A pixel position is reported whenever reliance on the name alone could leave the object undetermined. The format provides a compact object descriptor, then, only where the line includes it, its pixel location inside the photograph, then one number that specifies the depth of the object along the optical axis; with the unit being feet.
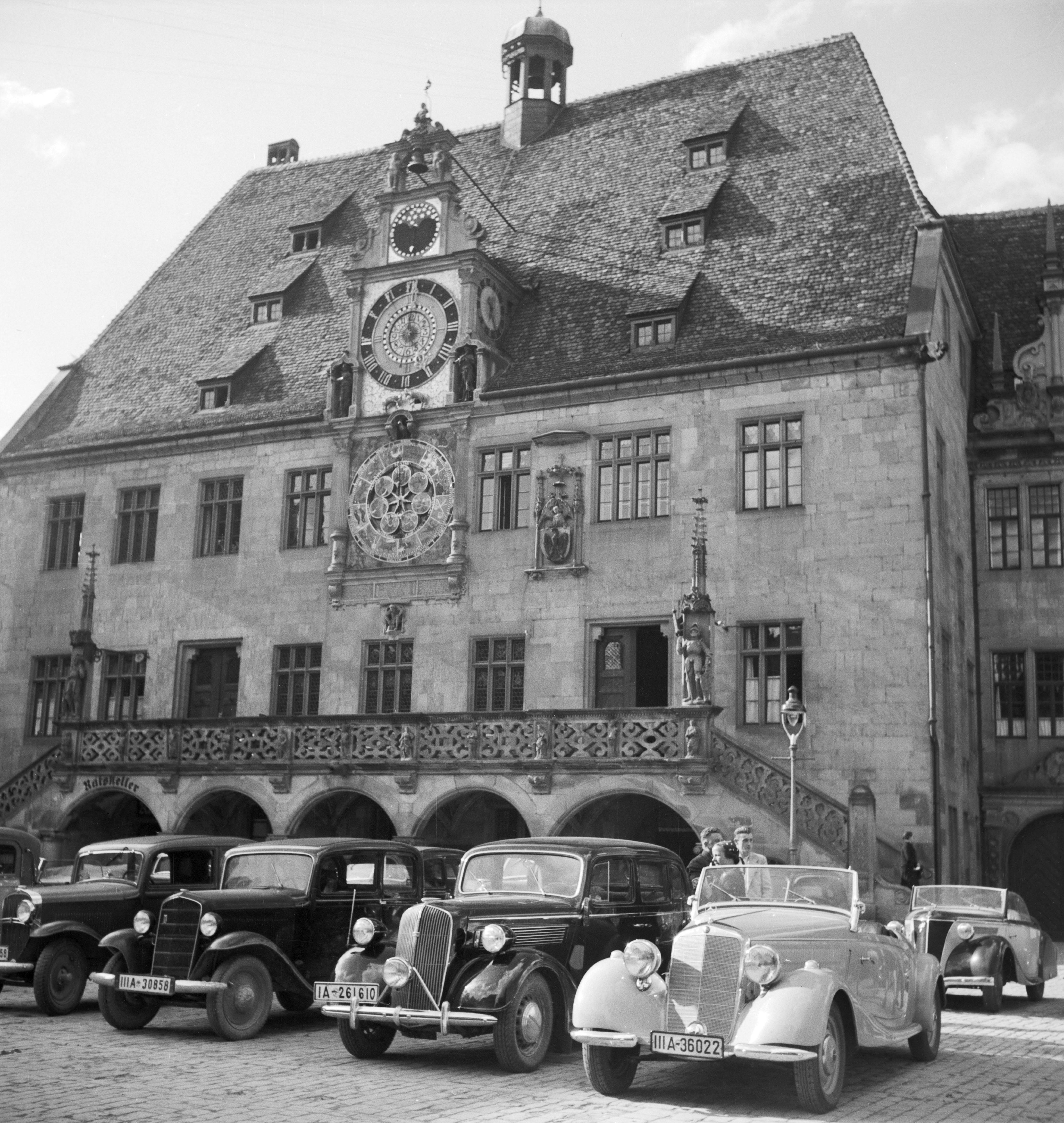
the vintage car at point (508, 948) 36.50
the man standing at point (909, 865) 69.97
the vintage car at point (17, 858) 57.98
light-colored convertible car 30.96
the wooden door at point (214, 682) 97.50
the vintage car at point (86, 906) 47.34
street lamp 65.36
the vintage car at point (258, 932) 42.09
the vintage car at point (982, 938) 51.31
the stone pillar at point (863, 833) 68.08
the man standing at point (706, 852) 60.54
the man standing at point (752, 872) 38.04
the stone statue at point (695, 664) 73.00
